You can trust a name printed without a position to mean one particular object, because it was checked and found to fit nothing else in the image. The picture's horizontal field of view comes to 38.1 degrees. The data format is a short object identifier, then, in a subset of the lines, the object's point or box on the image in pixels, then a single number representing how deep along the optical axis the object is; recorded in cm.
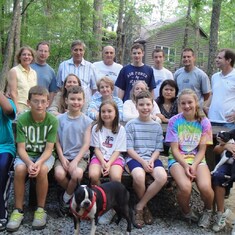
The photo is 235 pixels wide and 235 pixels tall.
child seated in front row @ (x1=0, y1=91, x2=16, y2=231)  384
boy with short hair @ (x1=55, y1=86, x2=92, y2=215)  419
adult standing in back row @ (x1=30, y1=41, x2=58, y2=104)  581
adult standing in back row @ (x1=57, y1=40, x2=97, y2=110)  590
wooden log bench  422
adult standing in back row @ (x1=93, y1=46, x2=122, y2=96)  643
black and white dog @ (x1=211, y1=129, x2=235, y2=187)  417
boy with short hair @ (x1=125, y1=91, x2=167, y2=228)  408
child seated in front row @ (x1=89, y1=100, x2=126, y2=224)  420
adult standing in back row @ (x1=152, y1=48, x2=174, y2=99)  646
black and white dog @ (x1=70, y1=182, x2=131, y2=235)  338
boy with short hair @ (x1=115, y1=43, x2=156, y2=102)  602
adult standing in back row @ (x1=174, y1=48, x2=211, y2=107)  601
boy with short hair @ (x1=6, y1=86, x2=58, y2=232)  385
